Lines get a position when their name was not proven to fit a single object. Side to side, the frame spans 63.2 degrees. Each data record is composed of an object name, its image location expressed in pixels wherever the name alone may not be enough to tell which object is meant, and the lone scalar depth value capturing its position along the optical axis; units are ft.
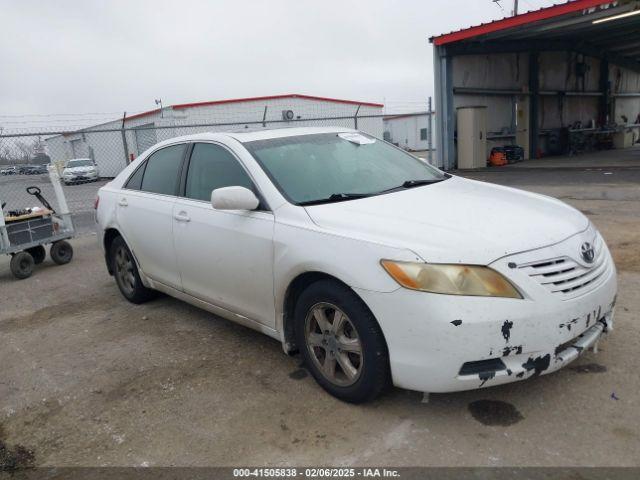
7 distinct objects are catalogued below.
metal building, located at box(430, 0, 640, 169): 54.75
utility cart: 21.44
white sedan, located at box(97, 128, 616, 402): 8.32
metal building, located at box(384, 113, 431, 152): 144.05
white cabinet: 58.44
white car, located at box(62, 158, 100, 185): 80.69
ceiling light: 51.63
